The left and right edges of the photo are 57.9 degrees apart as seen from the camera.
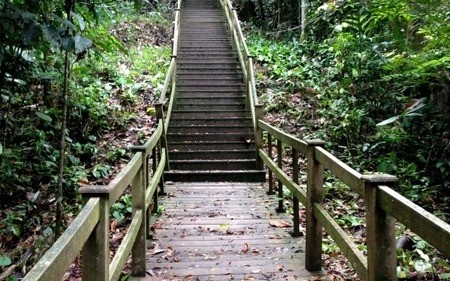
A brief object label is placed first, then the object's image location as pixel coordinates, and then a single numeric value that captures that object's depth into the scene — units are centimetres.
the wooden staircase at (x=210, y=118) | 790
